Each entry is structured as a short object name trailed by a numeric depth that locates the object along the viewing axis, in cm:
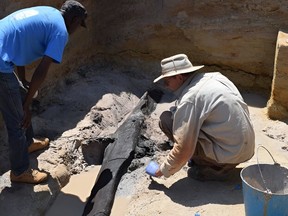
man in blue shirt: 294
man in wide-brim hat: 300
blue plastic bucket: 253
